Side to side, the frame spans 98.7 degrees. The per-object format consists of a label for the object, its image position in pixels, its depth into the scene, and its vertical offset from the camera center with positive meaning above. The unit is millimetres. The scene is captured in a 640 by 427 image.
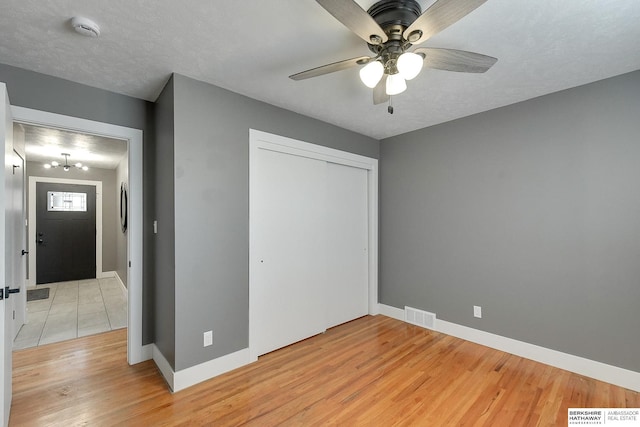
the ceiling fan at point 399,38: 1155 +846
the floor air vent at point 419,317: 3295 -1315
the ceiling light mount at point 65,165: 5301 +871
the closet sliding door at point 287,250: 2682 -422
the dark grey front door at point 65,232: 5496 -489
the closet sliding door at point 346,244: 3422 -437
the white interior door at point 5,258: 1527 -289
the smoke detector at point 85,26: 1546 +1052
